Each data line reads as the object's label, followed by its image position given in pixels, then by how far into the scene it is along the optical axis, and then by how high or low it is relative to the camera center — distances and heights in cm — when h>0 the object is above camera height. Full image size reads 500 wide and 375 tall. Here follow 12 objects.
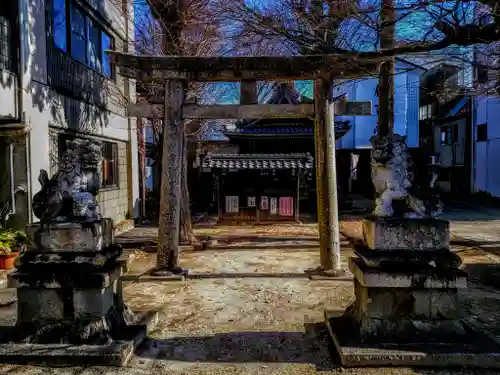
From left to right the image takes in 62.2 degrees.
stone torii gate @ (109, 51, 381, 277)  844 +131
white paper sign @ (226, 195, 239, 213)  1839 -145
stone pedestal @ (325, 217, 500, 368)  442 -132
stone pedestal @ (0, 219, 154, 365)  454 -130
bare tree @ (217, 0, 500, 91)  566 +234
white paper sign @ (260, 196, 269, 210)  1827 -138
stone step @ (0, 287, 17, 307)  694 -214
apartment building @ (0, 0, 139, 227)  900 +217
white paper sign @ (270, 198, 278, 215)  1823 -156
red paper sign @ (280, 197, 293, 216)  1820 -157
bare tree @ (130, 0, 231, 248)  1231 +446
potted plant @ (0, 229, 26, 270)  850 -149
